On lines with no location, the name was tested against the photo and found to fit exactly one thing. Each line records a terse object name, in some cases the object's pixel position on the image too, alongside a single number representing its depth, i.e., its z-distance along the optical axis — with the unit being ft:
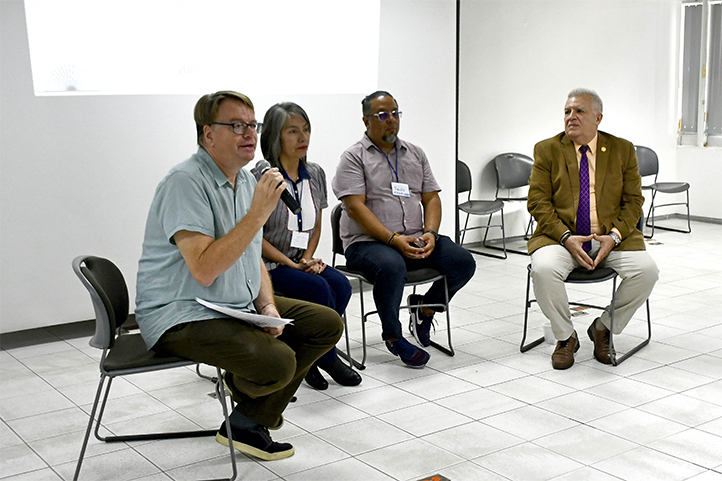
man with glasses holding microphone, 8.23
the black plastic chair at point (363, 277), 12.77
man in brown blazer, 12.76
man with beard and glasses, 12.75
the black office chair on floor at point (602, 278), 12.73
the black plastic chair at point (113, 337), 8.45
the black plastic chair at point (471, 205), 21.59
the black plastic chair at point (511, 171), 23.35
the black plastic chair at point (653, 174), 25.55
